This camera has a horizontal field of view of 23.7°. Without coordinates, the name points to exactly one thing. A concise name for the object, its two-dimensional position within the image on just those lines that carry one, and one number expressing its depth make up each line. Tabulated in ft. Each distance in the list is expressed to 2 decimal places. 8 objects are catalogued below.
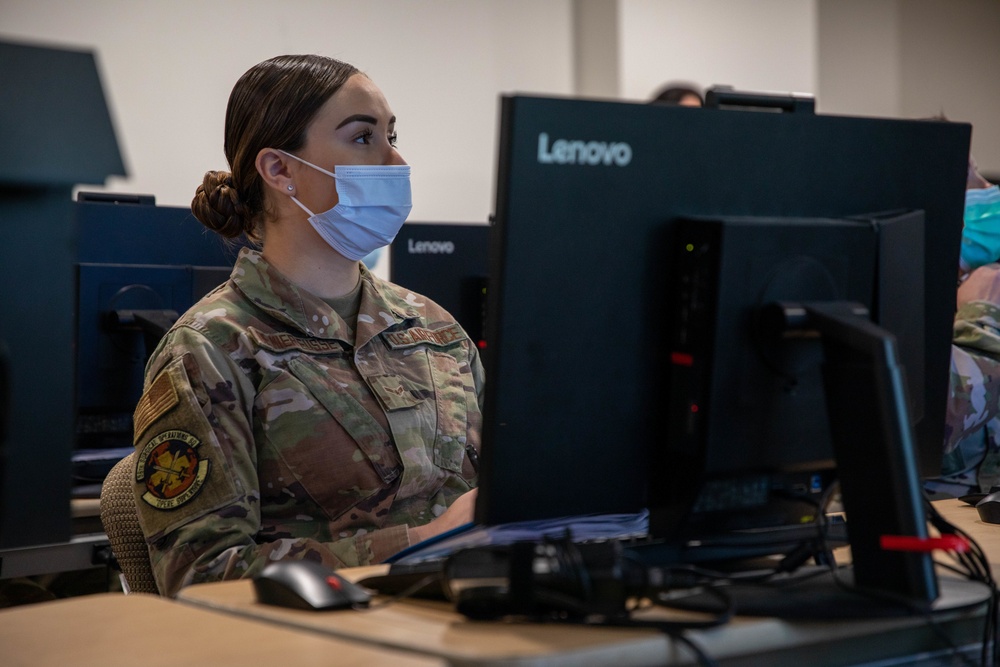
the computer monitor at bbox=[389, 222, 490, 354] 12.09
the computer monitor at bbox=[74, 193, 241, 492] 10.54
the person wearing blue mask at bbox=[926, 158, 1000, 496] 9.13
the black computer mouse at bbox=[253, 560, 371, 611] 6.41
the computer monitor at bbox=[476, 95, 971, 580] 6.28
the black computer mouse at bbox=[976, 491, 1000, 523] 7.83
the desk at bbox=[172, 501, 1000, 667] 5.93
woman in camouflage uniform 7.74
